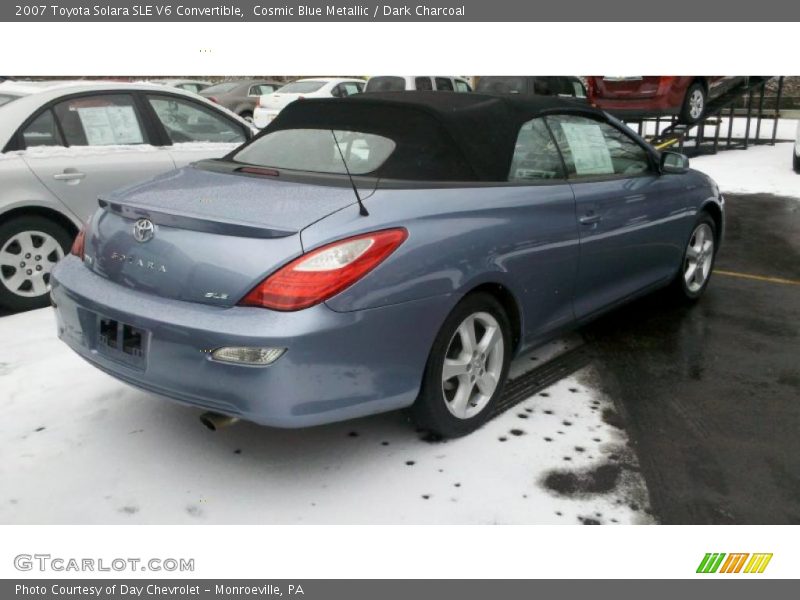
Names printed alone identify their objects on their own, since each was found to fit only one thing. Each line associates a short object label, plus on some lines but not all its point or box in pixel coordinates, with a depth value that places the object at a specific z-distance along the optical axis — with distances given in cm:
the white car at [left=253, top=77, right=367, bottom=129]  1717
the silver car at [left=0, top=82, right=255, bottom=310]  507
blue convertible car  269
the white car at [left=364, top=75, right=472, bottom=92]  1623
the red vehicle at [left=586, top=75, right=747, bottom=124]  1305
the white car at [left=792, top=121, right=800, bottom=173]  1160
